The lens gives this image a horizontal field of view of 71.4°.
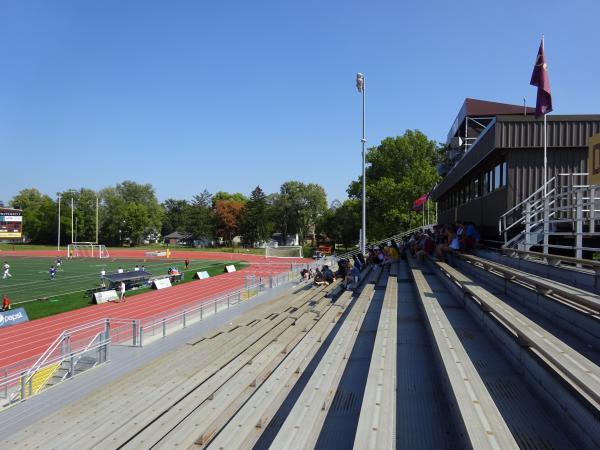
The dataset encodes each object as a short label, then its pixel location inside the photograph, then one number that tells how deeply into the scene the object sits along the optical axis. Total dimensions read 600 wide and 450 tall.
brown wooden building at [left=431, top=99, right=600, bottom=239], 10.94
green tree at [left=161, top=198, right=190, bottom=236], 123.31
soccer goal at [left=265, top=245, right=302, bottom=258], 60.69
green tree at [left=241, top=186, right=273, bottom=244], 87.38
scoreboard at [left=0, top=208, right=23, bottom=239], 52.19
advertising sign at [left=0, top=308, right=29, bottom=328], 18.59
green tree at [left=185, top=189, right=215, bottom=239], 96.00
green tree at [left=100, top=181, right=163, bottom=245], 94.88
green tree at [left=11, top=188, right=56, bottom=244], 95.81
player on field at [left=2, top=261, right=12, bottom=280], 35.93
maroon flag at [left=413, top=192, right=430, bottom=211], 32.21
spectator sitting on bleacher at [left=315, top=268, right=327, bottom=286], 15.20
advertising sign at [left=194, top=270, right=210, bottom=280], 35.69
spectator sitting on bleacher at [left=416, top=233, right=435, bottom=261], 16.43
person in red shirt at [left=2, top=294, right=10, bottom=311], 21.15
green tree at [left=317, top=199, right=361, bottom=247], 64.19
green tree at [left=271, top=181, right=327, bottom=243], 92.69
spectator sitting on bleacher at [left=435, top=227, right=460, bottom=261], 12.10
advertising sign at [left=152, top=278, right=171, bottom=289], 30.09
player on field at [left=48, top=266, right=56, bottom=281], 35.03
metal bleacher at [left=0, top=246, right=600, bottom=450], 2.98
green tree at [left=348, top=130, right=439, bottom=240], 45.78
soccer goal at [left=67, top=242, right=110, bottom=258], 60.63
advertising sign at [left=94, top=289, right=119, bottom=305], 24.31
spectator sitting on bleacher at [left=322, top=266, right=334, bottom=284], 15.16
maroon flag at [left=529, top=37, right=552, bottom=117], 9.84
